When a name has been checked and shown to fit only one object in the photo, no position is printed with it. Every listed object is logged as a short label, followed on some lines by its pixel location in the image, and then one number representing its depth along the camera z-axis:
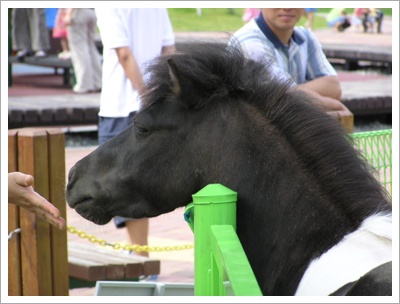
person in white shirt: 11.66
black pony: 5.50
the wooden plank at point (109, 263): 10.62
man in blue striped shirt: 9.28
